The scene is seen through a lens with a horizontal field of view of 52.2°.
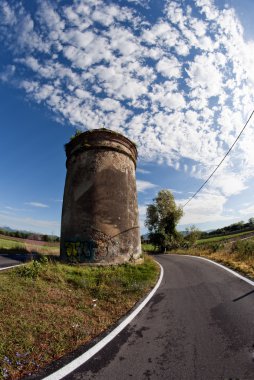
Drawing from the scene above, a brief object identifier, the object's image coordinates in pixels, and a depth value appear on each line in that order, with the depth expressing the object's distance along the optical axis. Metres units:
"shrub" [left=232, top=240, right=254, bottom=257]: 14.56
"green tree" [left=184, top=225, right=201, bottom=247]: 42.00
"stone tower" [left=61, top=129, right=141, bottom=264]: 12.65
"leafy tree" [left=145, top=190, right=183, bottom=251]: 38.91
